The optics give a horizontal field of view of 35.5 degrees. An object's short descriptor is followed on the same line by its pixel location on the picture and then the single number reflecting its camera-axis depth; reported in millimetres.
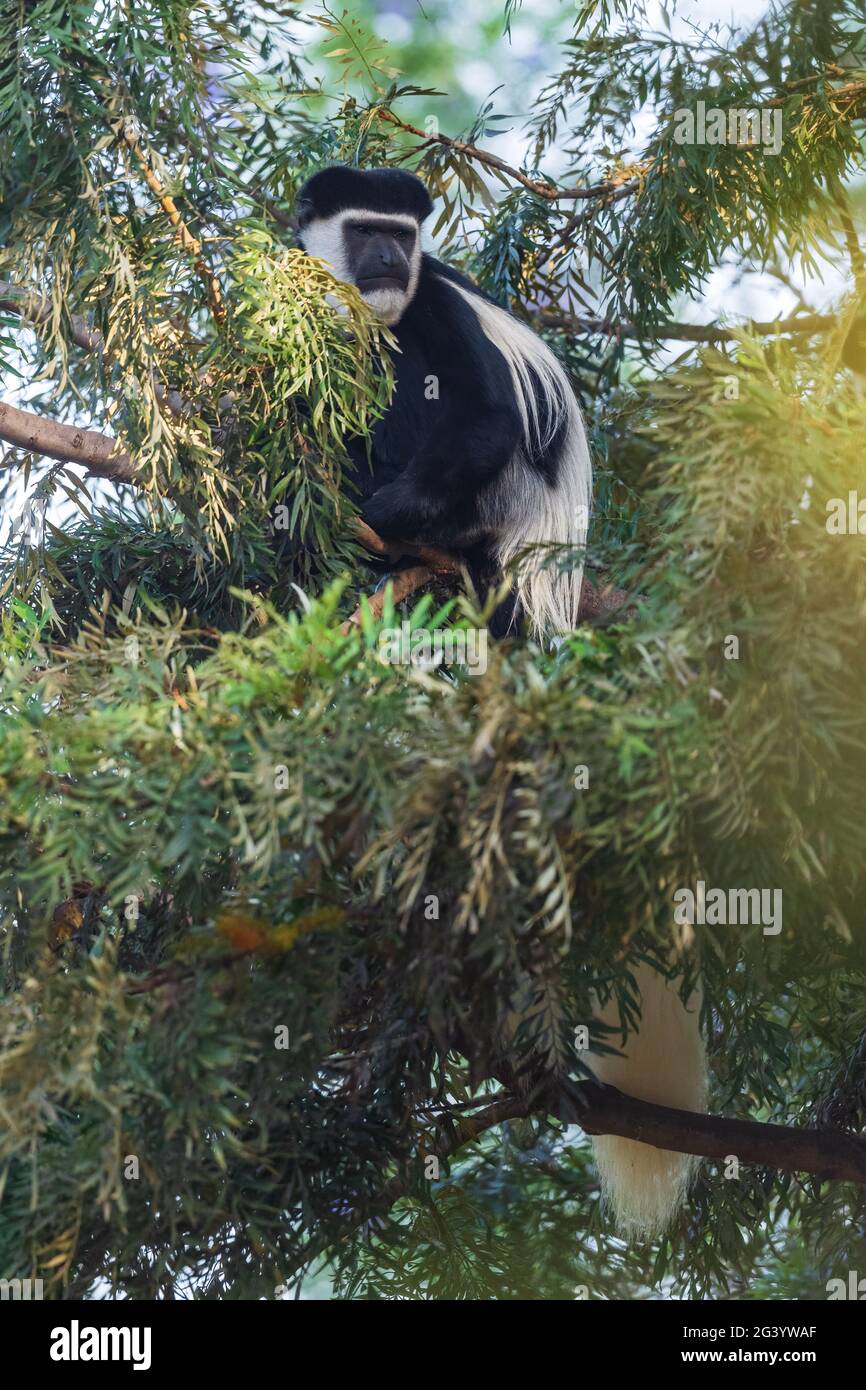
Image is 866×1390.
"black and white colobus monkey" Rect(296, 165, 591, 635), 2074
